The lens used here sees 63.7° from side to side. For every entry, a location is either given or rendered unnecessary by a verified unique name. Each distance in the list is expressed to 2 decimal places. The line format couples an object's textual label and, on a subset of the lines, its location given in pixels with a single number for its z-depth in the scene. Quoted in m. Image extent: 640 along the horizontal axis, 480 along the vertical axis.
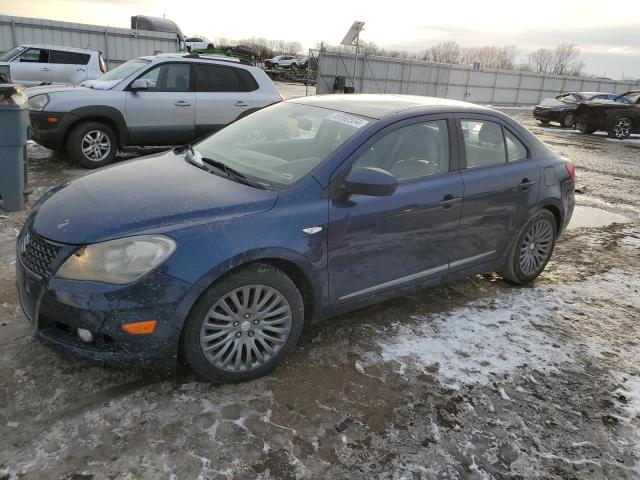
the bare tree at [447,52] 98.25
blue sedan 2.57
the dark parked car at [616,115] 17.36
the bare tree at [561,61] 102.00
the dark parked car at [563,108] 20.28
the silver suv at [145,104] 7.41
